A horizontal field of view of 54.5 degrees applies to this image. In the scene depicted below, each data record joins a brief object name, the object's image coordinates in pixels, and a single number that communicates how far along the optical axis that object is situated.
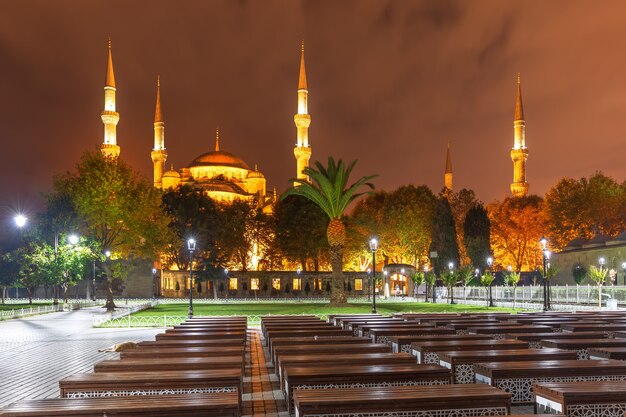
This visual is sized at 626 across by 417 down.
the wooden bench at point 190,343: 13.53
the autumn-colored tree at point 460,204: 87.62
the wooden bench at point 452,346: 12.23
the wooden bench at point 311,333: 16.11
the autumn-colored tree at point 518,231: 83.62
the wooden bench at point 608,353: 11.65
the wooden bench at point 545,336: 14.68
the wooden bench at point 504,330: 17.26
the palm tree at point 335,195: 39.84
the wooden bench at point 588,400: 7.33
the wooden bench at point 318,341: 13.34
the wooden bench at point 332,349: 11.73
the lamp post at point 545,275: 35.94
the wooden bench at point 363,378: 8.84
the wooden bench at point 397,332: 16.23
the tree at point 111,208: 43.09
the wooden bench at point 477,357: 10.64
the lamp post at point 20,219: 28.06
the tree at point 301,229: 73.06
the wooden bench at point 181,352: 11.77
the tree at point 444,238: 75.19
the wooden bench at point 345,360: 10.16
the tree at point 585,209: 76.25
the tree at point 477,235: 76.44
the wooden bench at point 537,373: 9.33
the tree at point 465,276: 56.71
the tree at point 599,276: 39.44
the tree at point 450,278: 53.03
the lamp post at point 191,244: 32.22
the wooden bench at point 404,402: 6.82
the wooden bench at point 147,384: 8.35
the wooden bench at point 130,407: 6.53
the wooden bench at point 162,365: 9.99
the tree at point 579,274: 53.25
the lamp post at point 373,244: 35.87
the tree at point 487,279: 46.78
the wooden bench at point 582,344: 12.92
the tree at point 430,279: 58.68
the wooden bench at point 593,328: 17.92
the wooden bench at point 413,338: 14.16
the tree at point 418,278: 59.22
